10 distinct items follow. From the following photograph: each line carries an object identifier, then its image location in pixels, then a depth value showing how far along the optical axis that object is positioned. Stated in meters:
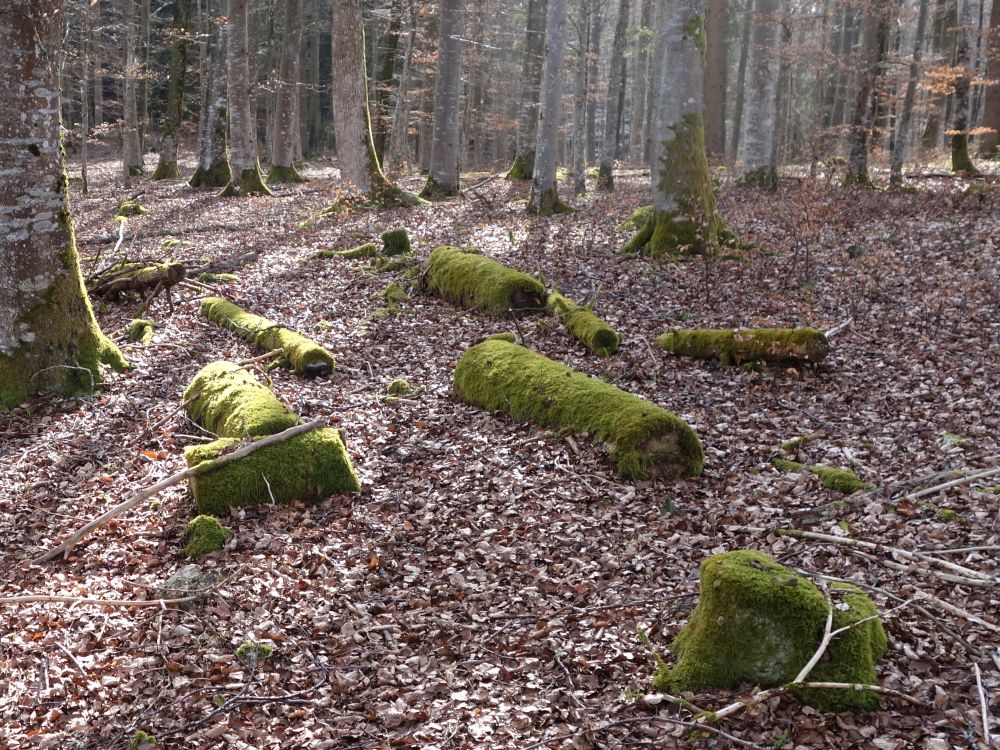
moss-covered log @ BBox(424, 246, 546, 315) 10.73
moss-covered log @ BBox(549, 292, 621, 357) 9.20
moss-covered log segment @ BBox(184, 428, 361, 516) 6.25
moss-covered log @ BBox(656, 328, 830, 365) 8.19
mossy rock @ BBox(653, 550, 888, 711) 3.83
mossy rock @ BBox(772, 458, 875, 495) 5.92
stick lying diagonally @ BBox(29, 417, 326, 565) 5.77
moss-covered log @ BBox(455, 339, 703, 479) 6.48
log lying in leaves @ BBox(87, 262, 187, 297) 11.63
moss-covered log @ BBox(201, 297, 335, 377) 9.23
